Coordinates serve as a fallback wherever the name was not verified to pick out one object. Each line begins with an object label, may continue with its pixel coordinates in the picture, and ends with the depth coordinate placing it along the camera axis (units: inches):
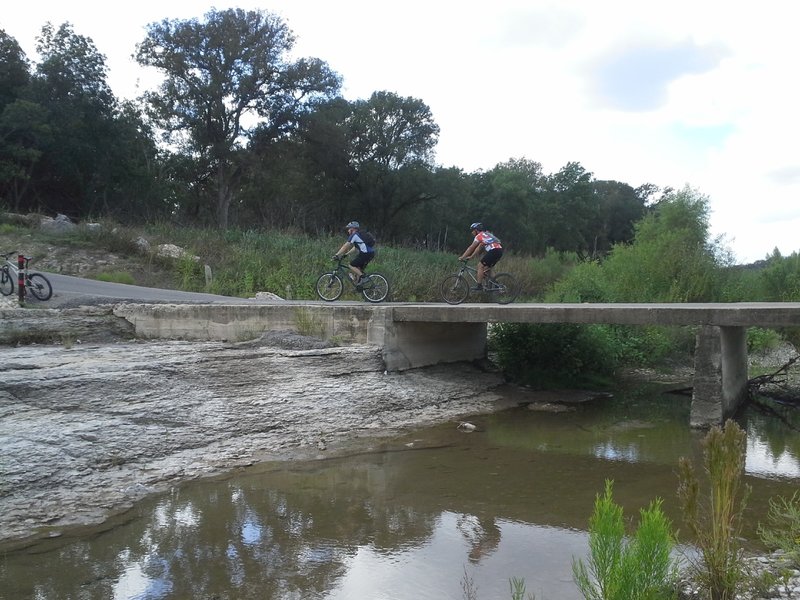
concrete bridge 446.9
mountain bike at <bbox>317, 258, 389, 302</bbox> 590.2
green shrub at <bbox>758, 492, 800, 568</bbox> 201.0
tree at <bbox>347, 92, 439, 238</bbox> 1728.6
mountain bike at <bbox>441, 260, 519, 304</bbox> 590.6
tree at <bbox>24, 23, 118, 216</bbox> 1234.6
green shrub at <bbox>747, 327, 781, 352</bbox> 786.2
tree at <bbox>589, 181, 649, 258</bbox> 2802.7
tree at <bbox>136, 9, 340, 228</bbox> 1472.7
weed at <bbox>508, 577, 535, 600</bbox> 159.7
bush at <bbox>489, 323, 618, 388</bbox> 612.7
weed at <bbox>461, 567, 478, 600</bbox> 211.5
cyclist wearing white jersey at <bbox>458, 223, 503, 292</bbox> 573.6
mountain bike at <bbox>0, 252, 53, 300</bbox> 558.6
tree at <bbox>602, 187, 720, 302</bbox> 879.7
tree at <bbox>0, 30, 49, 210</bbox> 1147.9
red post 541.1
